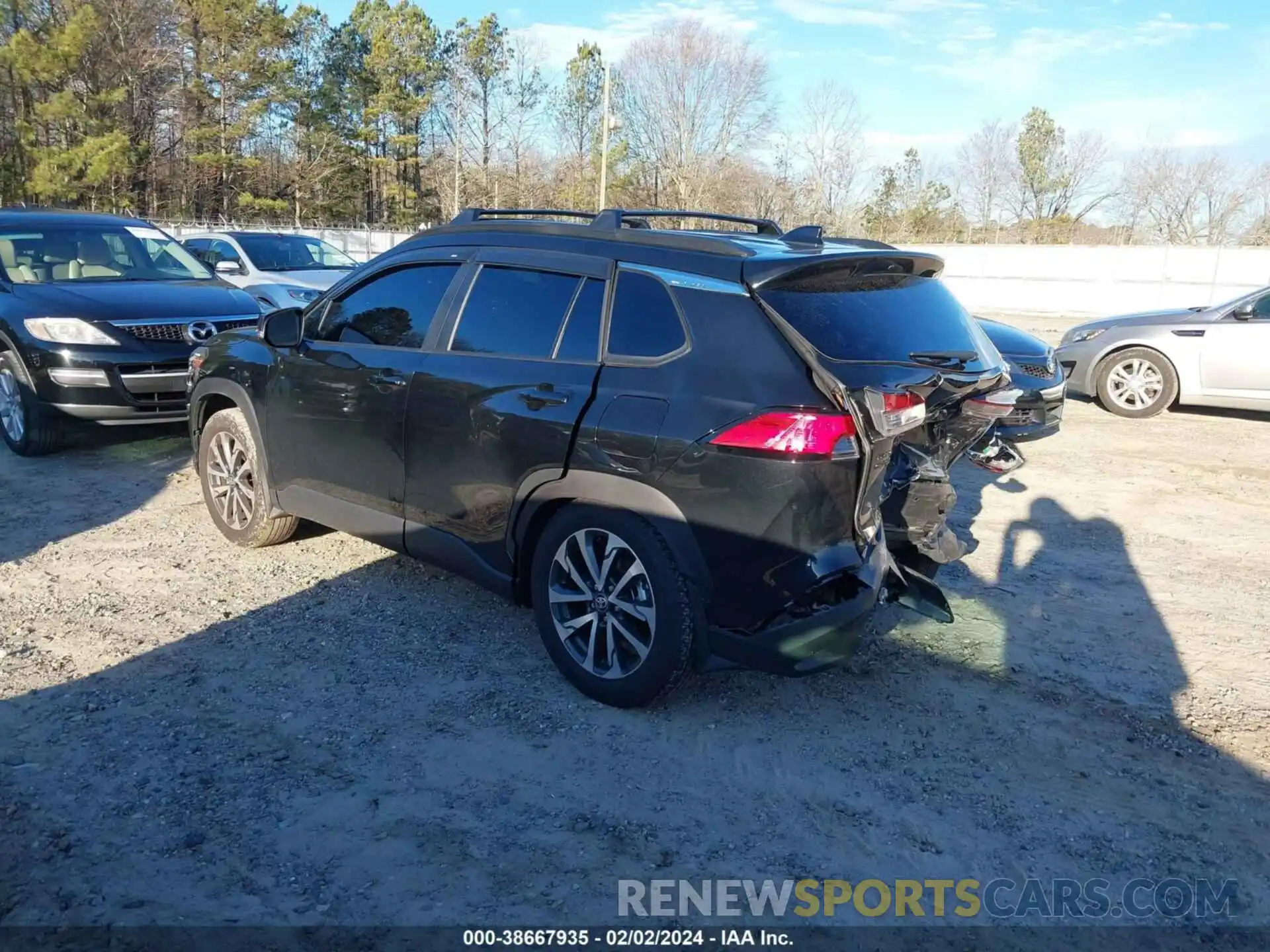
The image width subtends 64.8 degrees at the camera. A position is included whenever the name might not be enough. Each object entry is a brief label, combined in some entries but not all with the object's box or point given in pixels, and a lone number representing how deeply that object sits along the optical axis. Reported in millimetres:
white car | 11305
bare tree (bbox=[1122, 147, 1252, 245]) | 48812
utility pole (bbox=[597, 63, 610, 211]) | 32381
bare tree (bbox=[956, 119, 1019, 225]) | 55031
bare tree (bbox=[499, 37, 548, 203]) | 57844
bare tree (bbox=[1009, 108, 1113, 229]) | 54812
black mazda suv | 7441
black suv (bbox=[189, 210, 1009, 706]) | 3541
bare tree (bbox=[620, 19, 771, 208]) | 51094
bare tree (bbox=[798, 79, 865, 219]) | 49688
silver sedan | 9992
